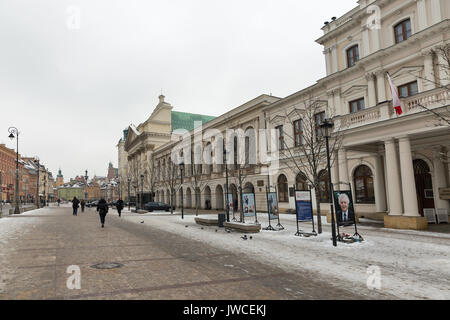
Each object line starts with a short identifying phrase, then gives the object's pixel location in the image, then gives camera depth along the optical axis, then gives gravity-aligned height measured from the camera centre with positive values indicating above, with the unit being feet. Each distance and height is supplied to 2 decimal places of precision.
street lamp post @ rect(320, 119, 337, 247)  38.55 +7.14
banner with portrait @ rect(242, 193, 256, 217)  58.29 -3.40
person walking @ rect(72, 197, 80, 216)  105.60 -3.68
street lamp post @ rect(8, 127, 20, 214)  102.78 +20.53
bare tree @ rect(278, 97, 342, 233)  79.61 +13.27
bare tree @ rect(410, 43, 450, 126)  41.98 +18.14
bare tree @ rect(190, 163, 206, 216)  146.00 +4.64
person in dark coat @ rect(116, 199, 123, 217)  94.56 -3.95
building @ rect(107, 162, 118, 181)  611.96 +41.80
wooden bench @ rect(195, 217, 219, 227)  60.50 -6.75
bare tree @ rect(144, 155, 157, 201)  210.38 +14.98
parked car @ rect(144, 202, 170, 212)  134.64 -7.04
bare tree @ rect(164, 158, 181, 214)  172.70 +9.67
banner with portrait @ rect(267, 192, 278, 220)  55.83 -3.64
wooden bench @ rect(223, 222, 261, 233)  49.49 -6.70
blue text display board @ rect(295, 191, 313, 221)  48.01 -3.44
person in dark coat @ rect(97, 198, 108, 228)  59.10 -2.91
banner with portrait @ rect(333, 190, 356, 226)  40.27 -3.41
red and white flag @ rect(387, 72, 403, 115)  47.37 +11.85
